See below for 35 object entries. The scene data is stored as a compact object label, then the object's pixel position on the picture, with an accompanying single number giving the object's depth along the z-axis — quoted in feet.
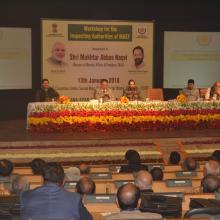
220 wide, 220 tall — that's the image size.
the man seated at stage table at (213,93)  42.45
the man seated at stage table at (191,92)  42.85
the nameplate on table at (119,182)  18.34
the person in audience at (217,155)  24.62
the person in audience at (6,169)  20.77
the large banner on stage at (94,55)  48.55
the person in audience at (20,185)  17.06
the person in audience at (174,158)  27.25
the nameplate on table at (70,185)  18.56
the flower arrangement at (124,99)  39.95
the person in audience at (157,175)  20.74
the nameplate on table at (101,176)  20.90
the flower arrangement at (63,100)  39.42
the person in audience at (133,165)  23.15
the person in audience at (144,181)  17.22
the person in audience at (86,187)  16.87
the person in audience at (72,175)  20.89
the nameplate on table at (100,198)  16.01
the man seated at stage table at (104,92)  41.57
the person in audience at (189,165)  23.69
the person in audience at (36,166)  22.08
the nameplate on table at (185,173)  21.33
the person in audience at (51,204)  14.10
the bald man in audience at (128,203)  13.50
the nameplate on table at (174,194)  16.19
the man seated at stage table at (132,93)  42.55
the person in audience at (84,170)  23.21
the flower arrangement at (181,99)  40.75
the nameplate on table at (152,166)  23.91
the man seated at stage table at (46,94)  41.50
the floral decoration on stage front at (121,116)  38.78
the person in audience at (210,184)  17.66
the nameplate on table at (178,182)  18.83
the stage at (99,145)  34.35
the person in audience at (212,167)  21.16
